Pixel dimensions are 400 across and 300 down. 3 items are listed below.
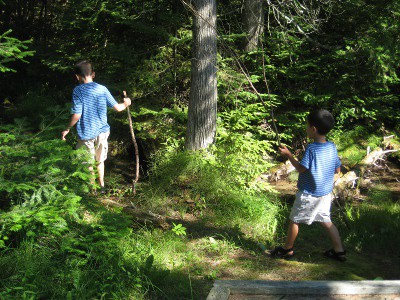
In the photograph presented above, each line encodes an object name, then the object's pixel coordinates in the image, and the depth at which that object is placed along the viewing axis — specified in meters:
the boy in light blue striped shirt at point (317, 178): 4.59
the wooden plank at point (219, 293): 3.28
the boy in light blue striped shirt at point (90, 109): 5.89
